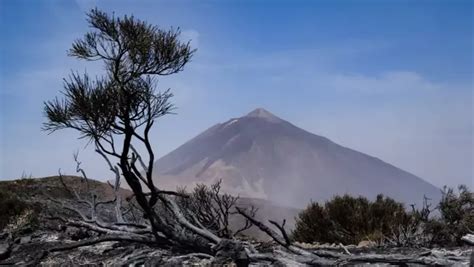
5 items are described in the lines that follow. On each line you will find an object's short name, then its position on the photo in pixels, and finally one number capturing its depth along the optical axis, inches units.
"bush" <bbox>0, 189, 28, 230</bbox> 657.6
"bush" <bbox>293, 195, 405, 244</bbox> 489.4
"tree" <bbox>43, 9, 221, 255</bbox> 297.6
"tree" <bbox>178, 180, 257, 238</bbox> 369.7
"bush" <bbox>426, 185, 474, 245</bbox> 398.3
